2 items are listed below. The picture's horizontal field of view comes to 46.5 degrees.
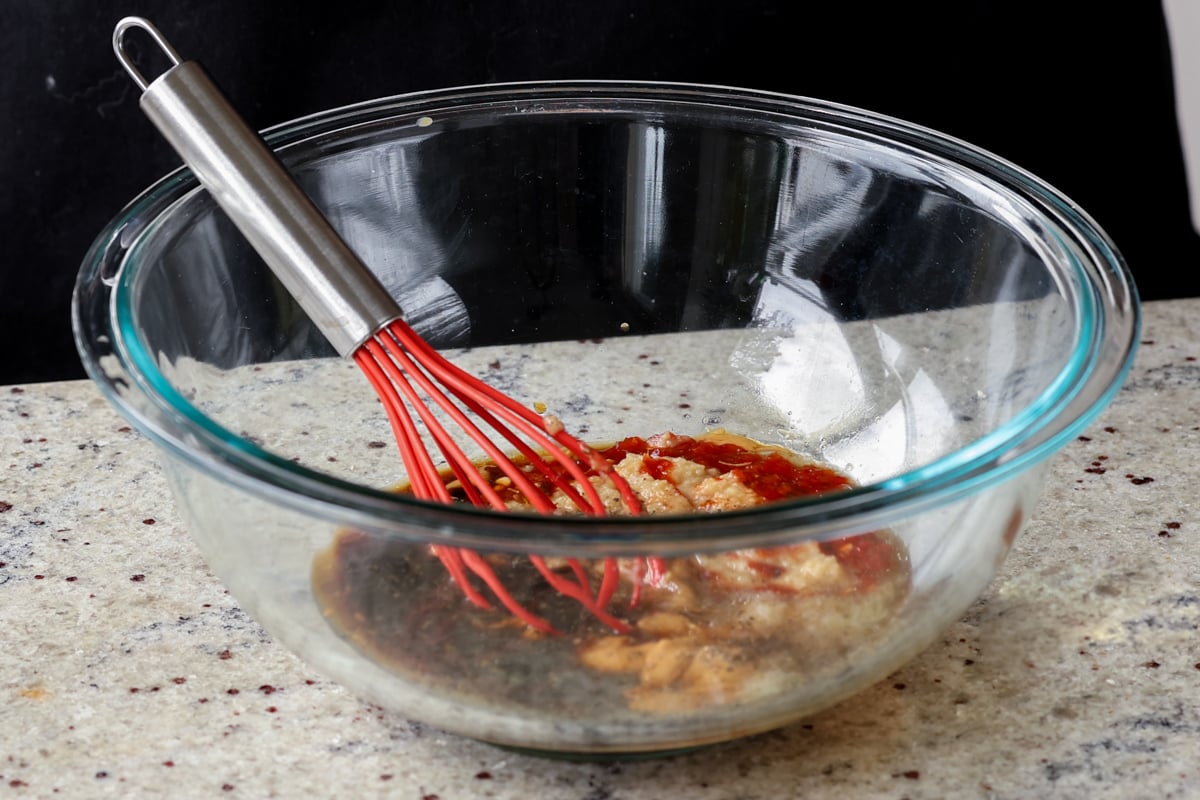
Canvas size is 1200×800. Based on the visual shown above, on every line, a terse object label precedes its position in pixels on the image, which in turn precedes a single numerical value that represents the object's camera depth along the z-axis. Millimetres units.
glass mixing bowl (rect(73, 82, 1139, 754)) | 731
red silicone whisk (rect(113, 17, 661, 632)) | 858
